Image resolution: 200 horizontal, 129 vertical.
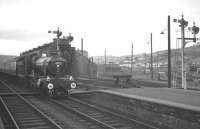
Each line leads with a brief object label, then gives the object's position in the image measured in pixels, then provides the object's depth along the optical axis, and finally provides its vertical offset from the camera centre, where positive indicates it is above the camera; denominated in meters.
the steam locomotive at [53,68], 15.80 +0.11
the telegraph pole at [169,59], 20.66 +0.93
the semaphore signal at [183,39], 18.88 +2.48
